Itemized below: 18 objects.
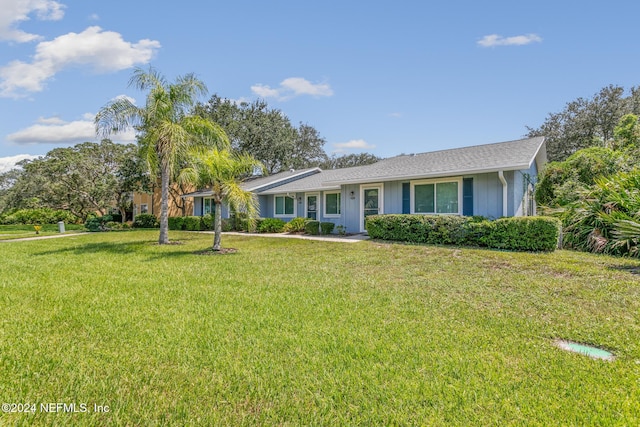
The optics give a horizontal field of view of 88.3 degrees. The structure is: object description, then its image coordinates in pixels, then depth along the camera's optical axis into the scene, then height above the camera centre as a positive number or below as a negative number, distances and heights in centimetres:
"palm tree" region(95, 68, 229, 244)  1288 +390
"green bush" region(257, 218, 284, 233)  1900 -55
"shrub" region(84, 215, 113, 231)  2439 -54
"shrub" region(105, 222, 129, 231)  2553 -73
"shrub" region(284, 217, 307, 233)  1830 -48
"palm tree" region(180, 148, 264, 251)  1054 +132
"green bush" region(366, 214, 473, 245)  1162 -45
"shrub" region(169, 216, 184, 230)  2349 -44
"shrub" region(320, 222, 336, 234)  1681 -55
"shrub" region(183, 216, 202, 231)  2238 -42
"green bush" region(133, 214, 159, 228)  2780 -34
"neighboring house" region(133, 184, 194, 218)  2928 +136
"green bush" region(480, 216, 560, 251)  985 -56
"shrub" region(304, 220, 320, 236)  1694 -55
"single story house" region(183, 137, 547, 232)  1209 +131
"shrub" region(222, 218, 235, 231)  2122 -54
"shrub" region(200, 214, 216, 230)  2208 -35
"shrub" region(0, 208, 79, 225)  3083 +4
